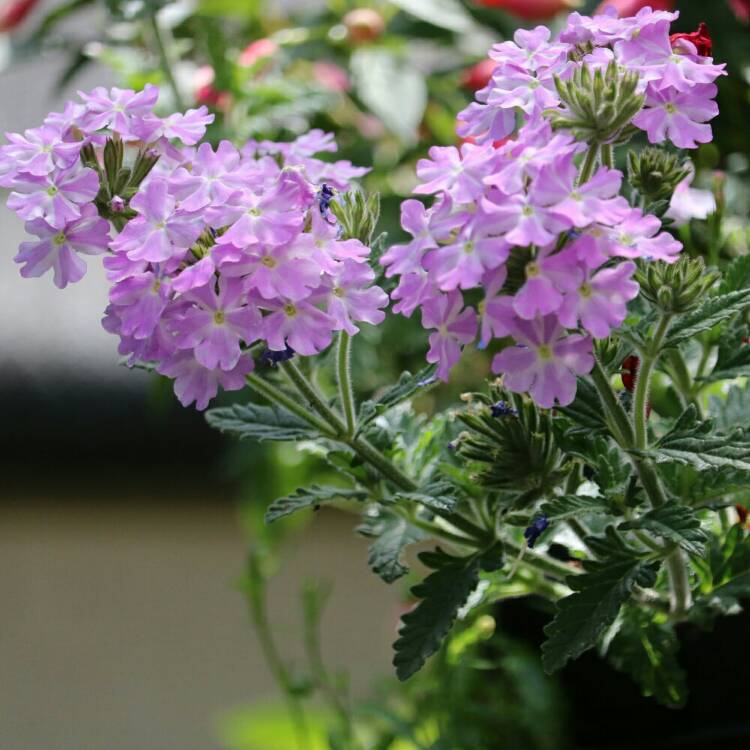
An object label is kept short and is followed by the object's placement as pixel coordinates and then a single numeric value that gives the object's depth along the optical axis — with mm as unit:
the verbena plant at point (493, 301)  832
